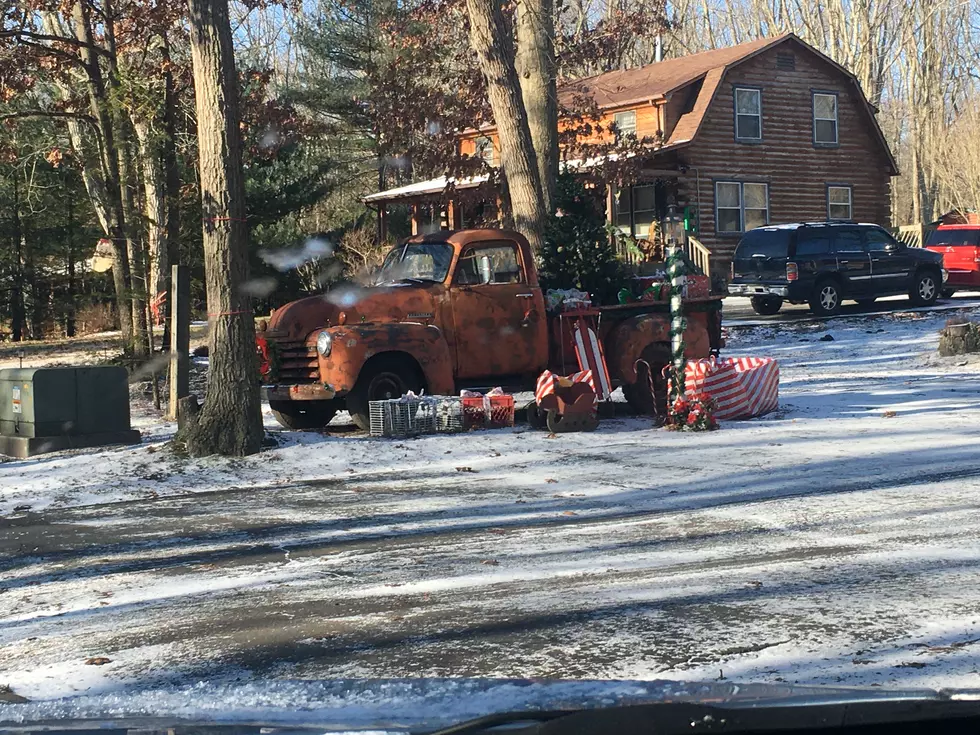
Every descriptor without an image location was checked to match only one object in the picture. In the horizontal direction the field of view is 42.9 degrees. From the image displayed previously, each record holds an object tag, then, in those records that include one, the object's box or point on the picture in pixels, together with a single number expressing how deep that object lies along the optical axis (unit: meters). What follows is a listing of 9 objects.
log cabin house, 35.91
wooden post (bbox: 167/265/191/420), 13.83
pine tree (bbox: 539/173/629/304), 16.14
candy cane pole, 13.45
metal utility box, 12.71
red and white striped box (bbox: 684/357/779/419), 13.66
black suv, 26.09
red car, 31.34
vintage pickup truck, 13.19
